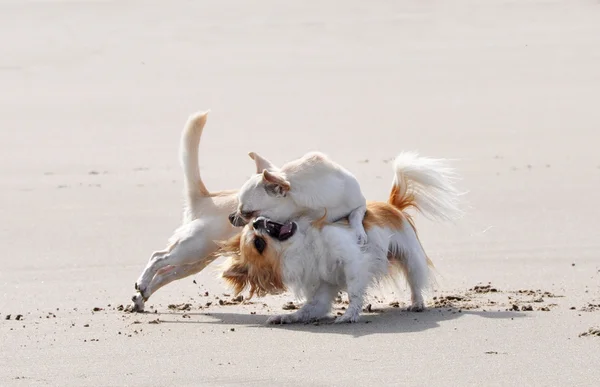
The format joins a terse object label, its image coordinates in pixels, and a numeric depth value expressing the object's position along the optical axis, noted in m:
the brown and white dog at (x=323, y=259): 14.41
